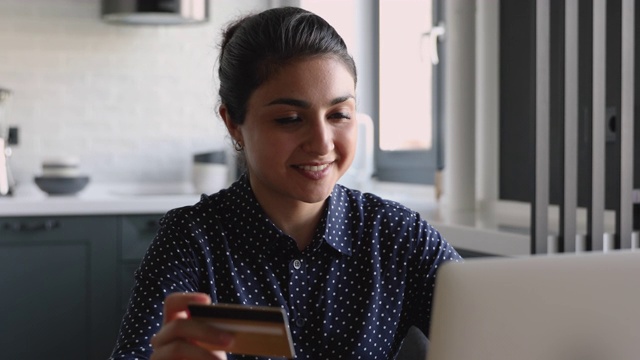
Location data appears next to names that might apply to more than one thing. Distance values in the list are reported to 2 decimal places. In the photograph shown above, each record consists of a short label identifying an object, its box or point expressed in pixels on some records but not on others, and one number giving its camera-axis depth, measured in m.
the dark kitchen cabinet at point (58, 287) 3.45
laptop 1.08
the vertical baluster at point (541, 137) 1.77
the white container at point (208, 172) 4.02
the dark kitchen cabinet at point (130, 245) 3.57
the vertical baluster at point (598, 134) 1.78
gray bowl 3.74
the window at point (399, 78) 3.66
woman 1.62
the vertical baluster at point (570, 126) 1.77
